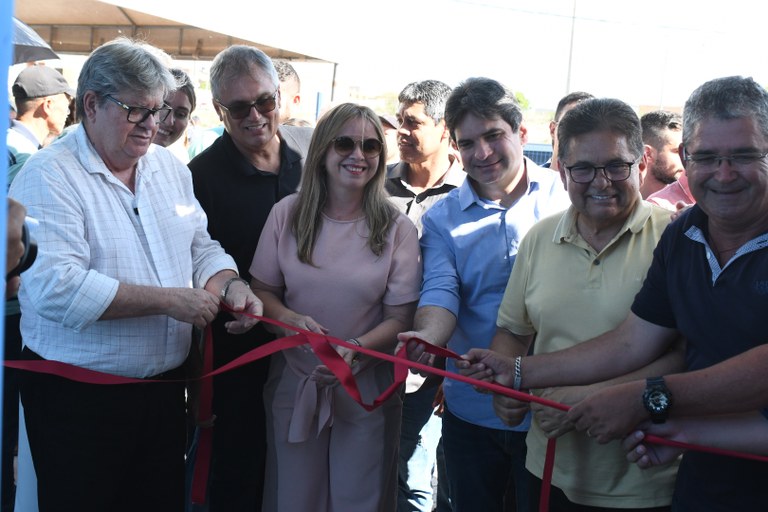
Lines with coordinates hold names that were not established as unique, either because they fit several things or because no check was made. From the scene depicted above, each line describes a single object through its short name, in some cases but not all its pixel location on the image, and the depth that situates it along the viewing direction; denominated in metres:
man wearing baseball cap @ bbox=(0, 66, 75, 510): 4.93
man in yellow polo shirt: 2.74
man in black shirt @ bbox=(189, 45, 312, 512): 3.88
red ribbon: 2.77
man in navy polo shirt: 2.29
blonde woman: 3.40
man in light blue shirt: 3.33
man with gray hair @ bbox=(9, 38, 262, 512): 2.91
